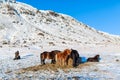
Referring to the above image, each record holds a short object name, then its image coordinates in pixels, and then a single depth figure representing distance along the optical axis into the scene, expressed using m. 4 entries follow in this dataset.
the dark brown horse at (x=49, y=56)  13.75
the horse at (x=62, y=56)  13.02
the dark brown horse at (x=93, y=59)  15.31
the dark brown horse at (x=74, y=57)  13.02
